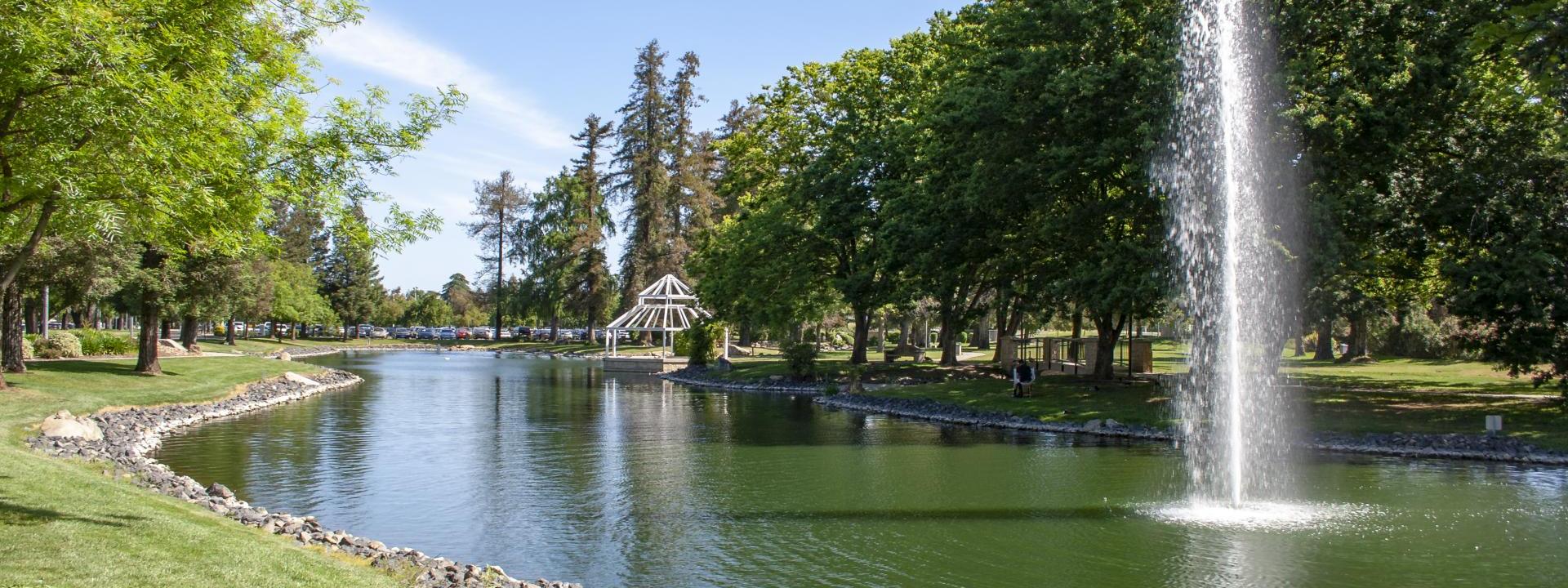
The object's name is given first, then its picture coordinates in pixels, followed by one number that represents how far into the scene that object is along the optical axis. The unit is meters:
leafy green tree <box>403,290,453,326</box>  126.14
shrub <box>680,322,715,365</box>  56.81
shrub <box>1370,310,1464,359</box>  48.86
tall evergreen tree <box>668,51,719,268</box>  81.81
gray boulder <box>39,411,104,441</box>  19.80
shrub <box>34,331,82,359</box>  37.84
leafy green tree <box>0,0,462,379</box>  9.17
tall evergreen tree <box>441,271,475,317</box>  140.62
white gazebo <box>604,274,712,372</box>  63.16
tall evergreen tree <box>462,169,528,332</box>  98.94
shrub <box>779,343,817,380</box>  44.75
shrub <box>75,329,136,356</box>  43.70
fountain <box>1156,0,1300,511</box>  22.86
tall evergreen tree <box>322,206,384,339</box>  101.38
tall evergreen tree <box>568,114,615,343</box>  86.06
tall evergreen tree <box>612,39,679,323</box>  80.50
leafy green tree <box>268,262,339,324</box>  78.38
